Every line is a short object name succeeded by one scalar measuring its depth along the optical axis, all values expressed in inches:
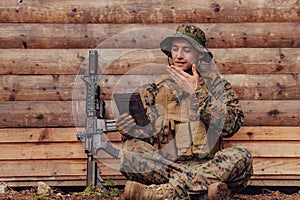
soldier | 203.3
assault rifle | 241.4
